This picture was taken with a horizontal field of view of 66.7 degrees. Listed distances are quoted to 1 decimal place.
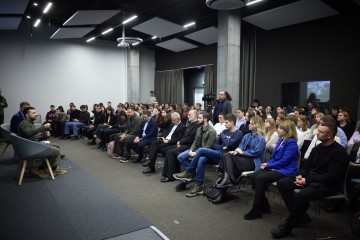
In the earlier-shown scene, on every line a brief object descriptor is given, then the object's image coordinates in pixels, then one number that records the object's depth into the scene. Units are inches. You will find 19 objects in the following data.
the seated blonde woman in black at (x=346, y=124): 186.1
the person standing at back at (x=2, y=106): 340.5
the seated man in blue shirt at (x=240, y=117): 222.7
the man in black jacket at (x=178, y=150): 181.6
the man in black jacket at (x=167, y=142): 203.8
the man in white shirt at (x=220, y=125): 205.3
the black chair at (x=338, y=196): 107.0
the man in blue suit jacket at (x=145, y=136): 221.9
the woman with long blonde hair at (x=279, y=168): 125.1
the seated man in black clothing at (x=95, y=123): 320.5
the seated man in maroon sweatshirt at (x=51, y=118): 387.1
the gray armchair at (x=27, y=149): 168.7
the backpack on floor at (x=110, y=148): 255.8
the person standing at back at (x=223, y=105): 243.8
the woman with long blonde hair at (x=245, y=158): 142.6
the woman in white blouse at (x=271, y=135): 166.6
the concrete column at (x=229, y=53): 300.8
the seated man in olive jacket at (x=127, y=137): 240.7
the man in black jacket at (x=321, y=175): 104.5
